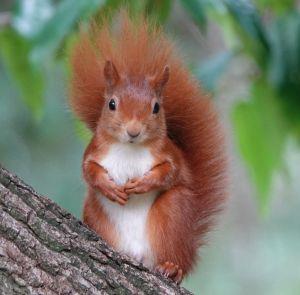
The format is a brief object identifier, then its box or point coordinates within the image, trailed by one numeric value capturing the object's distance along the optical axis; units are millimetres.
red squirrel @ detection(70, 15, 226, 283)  4543
